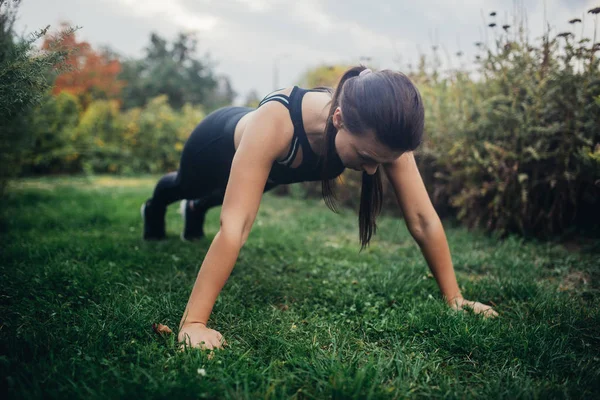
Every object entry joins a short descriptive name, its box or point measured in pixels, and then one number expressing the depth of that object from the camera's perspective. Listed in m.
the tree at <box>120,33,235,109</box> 24.89
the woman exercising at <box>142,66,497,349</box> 1.62
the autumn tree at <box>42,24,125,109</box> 17.67
